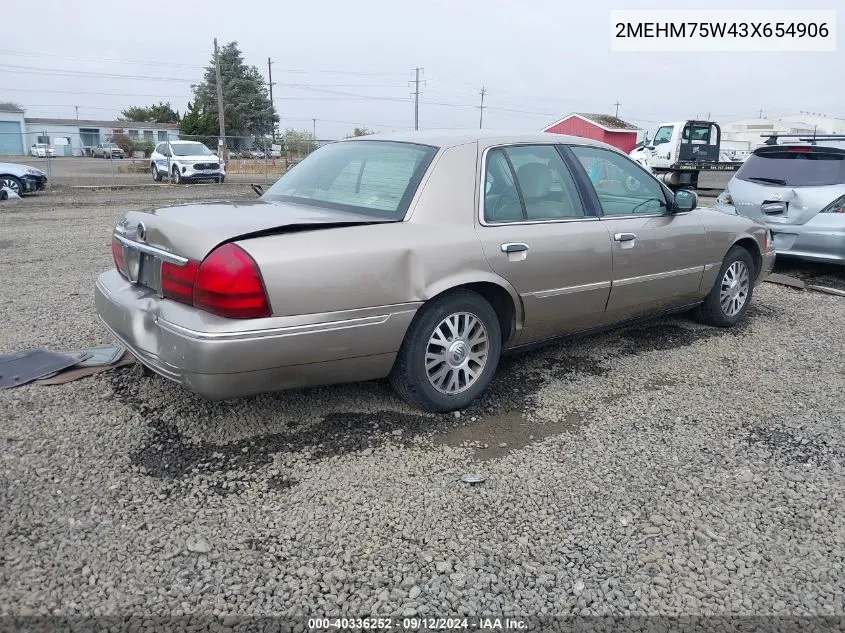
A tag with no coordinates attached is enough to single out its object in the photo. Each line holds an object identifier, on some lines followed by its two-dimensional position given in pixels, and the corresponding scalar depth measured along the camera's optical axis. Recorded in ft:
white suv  78.59
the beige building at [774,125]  180.06
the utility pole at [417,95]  195.11
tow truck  71.61
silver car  23.63
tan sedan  10.01
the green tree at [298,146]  111.29
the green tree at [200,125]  190.08
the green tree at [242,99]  207.41
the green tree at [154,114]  268.41
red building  136.67
